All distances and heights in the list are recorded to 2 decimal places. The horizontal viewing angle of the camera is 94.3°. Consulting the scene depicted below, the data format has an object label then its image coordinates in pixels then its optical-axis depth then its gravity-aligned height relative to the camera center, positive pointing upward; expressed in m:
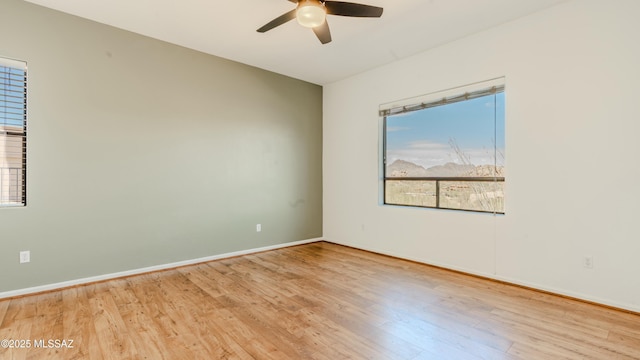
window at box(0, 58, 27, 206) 2.85 +0.44
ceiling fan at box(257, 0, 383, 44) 2.40 +1.43
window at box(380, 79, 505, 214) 3.42 +0.41
